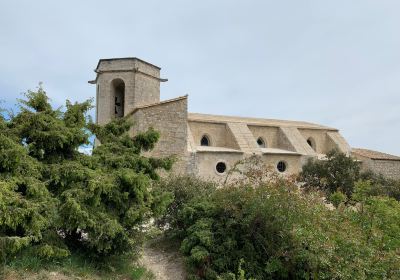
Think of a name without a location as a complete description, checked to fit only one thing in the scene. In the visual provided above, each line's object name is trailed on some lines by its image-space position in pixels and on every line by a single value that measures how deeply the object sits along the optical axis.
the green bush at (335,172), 18.92
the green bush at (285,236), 6.89
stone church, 17.98
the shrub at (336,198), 11.66
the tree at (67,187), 5.54
